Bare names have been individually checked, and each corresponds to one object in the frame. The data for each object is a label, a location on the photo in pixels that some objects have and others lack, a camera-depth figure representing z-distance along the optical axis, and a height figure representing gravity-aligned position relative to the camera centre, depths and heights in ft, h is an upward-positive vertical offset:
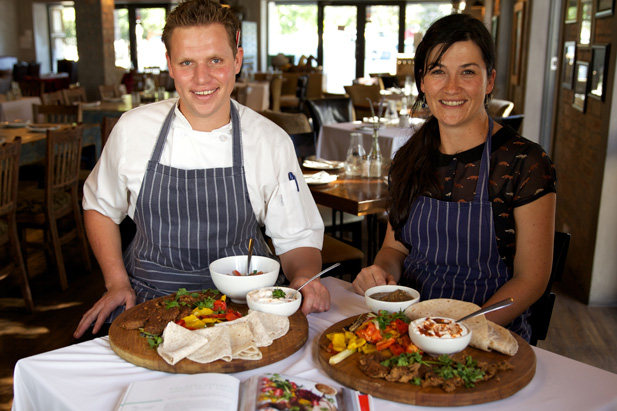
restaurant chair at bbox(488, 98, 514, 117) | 18.15 -0.87
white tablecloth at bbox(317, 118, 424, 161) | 15.73 -1.61
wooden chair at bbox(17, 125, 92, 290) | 12.88 -2.62
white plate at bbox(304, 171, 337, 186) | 10.03 -1.61
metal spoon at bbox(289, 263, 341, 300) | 4.82 -1.62
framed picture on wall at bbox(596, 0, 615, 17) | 11.58 +1.31
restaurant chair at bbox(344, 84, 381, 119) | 23.91 -0.78
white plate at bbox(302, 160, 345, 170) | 11.27 -1.57
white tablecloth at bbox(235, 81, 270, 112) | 34.06 -1.16
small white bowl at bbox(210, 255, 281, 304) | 4.86 -1.55
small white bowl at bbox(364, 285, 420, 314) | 4.61 -1.61
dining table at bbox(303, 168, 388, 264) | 9.15 -1.71
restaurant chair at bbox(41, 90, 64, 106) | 20.84 -0.88
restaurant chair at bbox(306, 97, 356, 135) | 19.02 -1.07
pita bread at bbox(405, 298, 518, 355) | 4.07 -1.61
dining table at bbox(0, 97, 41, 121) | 21.70 -1.31
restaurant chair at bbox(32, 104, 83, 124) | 17.97 -1.10
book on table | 3.43 -1.73
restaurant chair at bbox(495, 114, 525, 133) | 15.01 -0.99
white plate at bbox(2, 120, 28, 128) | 16.96 -1.39
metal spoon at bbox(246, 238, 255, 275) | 5.30 -1.55
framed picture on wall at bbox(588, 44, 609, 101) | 11.78 +0.17
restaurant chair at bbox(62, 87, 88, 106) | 23.38 -0.89
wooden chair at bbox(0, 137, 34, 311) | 11.36 -2.49
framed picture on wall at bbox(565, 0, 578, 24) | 14.99 +1.58
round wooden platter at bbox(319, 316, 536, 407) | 3.62 -1.75
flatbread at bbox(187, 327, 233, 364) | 3.99 -1.70
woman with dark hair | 5.58 -1.07
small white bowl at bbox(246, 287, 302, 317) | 4.60 -1.62
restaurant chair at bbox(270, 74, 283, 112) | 33.60 -0.97
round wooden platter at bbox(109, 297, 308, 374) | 3.98 -1.76
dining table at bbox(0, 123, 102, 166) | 14.60 -1.60
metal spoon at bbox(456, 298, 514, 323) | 4.29 -1.52
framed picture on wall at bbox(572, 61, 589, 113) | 13.44 -0.11
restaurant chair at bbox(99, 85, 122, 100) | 26.43 -0.82
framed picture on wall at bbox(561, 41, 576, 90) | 15.05 +0.35
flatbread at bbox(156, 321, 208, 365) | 3.99 -1.69
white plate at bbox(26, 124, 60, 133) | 15.85 -1.40
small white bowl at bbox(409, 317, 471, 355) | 3.87 -1.58
